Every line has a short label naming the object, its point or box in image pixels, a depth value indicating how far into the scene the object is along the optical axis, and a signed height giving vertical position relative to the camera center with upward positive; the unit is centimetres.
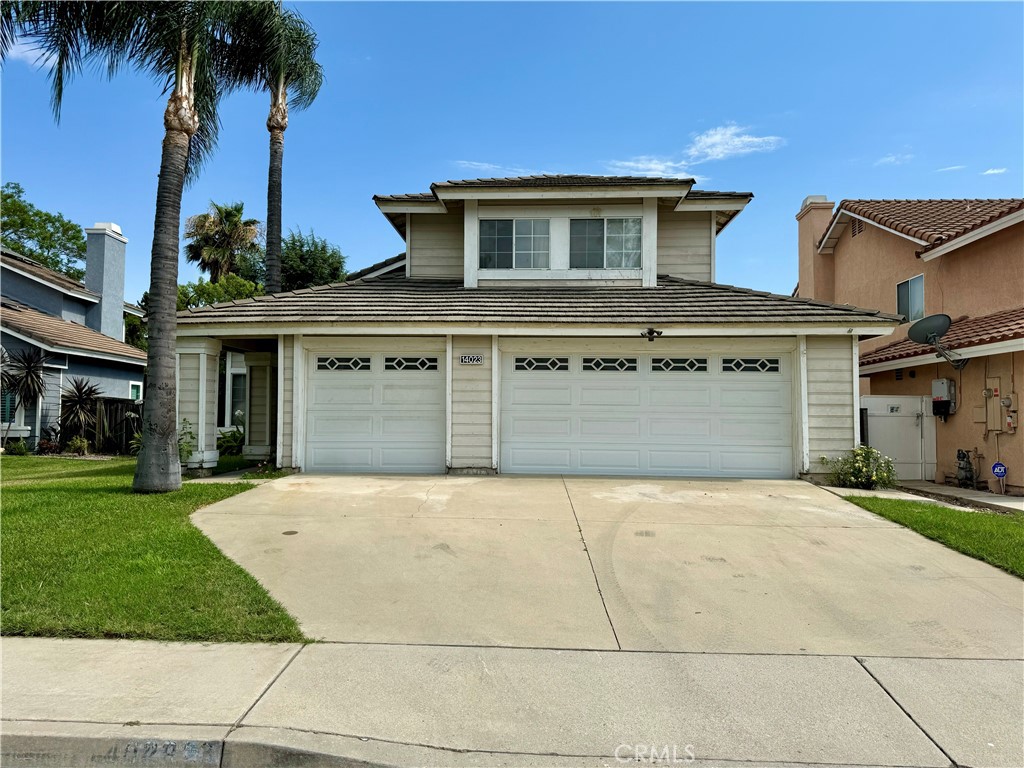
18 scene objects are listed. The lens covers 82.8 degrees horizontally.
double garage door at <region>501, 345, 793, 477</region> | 1054 -6
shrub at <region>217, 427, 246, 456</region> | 1502 -90
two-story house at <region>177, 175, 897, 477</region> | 1029 +55
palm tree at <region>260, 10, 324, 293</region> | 1318 +746
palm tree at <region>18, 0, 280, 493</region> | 809 +496
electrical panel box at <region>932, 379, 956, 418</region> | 1117 +30
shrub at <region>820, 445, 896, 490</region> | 971 -99
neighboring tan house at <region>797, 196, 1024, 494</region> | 1002 +270
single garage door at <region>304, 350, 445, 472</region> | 1078 -8
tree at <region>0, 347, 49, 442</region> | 1526 +78
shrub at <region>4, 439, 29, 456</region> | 1522 -110
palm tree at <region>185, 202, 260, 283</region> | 3141 +932
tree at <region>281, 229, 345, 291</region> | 2778 +707
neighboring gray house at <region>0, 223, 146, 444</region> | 1590 +270
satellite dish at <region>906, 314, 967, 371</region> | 1048 +146
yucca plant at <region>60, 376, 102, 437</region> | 1600 -10
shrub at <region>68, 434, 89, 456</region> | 1561 -103
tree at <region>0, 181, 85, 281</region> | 3350 +1035
